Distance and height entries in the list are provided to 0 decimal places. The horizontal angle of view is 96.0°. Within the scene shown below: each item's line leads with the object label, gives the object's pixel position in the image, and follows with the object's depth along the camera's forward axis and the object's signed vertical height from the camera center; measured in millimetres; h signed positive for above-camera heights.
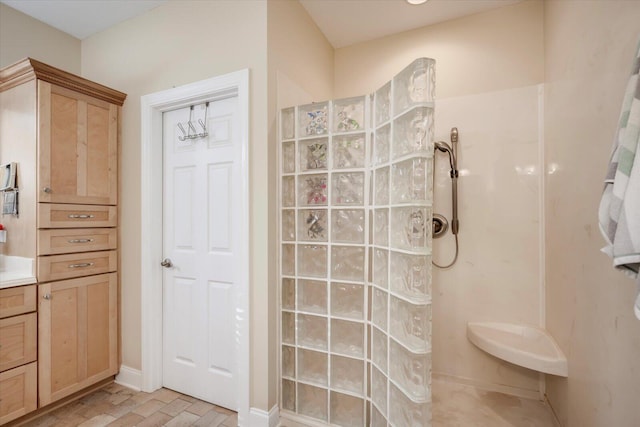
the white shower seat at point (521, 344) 1673 -845
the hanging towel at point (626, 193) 678 +51
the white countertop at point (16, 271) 1747 -380
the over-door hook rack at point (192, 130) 2059 +623
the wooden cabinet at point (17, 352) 1696 -836
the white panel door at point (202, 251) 1969 -259
